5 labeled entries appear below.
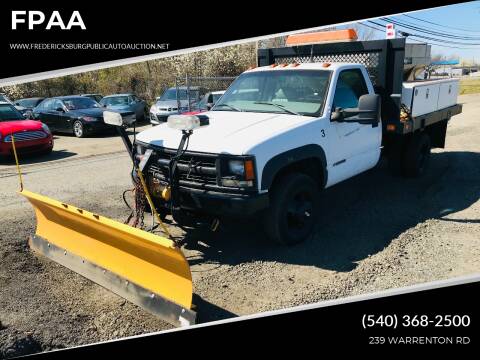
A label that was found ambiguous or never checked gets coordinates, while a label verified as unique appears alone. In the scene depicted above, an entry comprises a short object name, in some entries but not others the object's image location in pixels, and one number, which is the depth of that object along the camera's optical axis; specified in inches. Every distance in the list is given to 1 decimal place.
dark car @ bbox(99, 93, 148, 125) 694.1
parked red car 406.9
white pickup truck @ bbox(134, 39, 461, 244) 159.6
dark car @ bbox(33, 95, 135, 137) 570.6
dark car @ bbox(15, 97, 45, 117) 780.0
